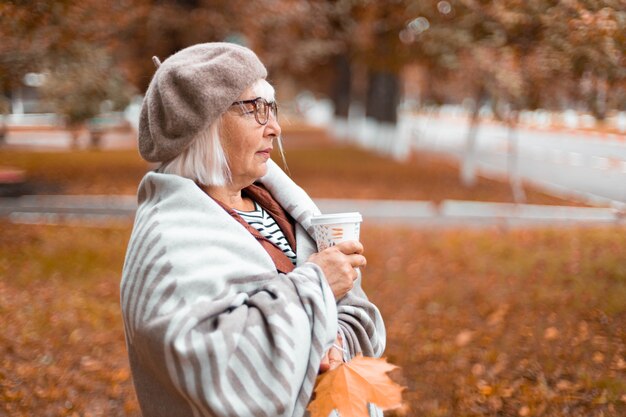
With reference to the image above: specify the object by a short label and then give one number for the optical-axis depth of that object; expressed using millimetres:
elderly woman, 1881
